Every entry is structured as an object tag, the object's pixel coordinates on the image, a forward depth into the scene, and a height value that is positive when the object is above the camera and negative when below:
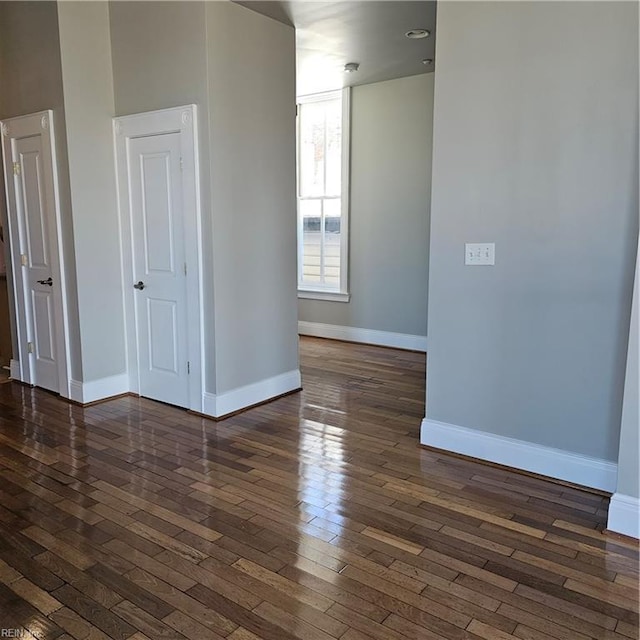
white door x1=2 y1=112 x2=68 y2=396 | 4.20 -0.17
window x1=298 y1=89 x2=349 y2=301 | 6.40 +0.35
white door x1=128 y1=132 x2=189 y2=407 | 3.96 -0.28
